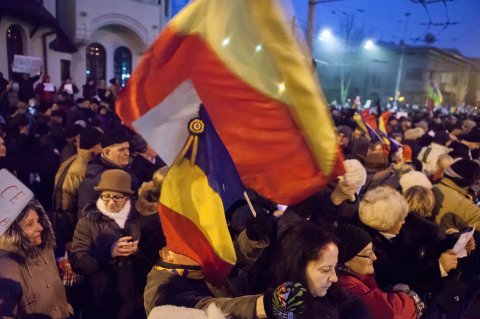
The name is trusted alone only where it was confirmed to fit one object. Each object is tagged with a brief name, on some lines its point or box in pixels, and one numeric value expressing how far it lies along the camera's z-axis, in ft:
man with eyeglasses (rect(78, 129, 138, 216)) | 13.25
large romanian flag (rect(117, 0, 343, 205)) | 7.26
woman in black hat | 8.38
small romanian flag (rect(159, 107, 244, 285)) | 7.66
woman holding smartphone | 9.95
